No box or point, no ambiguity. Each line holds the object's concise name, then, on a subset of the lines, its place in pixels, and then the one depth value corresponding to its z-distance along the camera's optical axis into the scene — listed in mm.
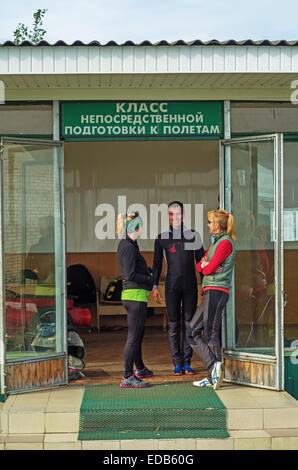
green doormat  6070
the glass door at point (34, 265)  6824
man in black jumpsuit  7125
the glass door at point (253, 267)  6895
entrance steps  5926
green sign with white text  7148
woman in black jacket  6598
